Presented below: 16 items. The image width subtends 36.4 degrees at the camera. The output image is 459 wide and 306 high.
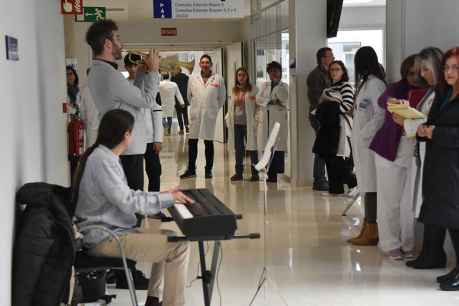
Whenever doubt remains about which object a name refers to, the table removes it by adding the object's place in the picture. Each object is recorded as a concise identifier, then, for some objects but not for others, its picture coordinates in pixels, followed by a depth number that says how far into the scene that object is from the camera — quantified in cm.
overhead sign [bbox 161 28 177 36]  1605
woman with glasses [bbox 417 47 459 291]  443
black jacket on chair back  320
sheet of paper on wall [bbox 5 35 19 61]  329
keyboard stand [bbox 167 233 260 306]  352
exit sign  1130
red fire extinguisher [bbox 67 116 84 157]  534
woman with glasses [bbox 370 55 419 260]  513
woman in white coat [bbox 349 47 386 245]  543
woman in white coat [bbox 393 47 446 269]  480
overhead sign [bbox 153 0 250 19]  1032
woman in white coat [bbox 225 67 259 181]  980
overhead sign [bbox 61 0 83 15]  608
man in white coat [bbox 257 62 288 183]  914
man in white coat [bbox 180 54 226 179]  999
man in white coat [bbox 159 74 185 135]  1744
